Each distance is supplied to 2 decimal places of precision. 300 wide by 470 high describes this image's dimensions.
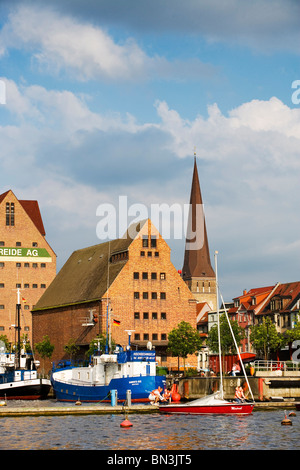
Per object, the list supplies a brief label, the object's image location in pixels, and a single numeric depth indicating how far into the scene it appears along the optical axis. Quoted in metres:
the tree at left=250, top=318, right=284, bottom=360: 119.81
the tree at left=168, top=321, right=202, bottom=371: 111.19
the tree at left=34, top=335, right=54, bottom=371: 132.62
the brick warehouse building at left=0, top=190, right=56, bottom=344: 164.88
